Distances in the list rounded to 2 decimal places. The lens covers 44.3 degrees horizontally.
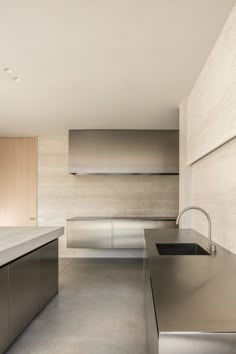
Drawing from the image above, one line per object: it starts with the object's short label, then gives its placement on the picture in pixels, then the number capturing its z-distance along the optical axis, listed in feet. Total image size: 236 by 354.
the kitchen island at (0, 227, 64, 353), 6.95
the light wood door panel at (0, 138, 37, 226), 18.85
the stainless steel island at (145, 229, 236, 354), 2.69
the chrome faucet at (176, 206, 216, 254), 6.54
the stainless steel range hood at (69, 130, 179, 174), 16.85
